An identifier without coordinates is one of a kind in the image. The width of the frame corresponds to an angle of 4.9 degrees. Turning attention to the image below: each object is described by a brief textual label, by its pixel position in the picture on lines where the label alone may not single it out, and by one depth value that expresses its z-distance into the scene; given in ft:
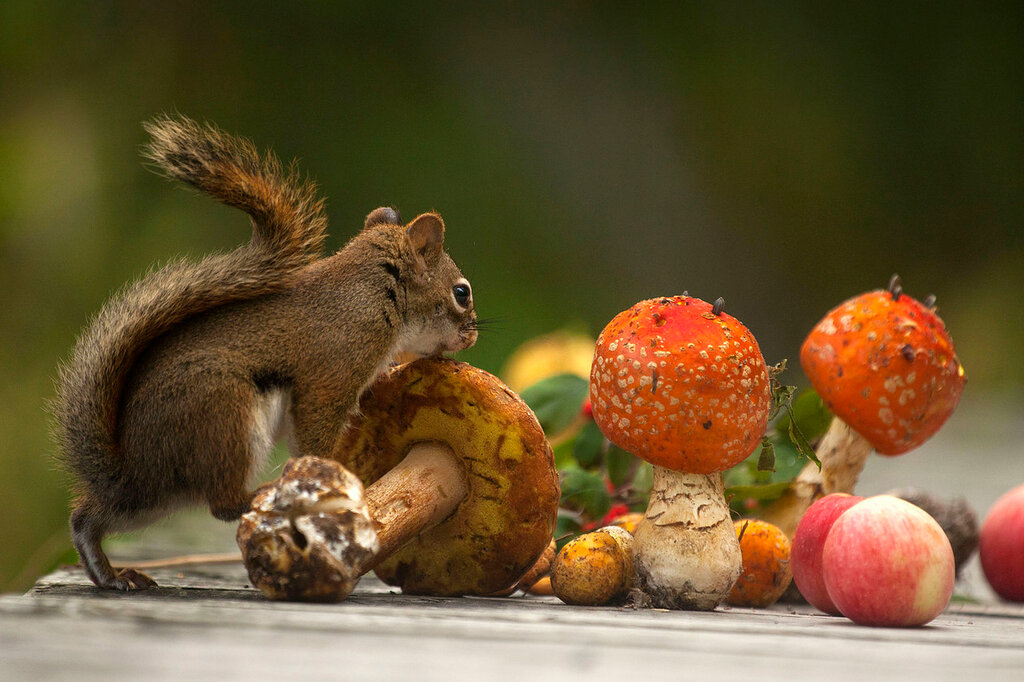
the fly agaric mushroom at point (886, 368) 16.10
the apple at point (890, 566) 15.83
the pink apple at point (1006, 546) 16.41
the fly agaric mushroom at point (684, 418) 15.91
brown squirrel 15.87
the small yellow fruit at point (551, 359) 17.24
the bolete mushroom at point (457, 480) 15.97
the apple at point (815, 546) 16.01
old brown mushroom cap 15.76
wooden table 15.41
